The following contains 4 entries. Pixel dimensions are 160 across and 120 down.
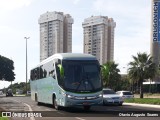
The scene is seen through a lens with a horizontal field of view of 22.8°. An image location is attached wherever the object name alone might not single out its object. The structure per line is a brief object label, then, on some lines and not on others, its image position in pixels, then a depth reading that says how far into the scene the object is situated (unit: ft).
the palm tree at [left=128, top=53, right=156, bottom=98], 187.93
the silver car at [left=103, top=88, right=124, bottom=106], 111.55
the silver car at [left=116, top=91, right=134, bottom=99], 160.28
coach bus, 74.33
